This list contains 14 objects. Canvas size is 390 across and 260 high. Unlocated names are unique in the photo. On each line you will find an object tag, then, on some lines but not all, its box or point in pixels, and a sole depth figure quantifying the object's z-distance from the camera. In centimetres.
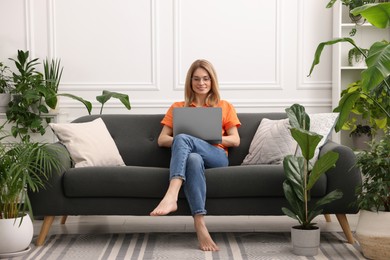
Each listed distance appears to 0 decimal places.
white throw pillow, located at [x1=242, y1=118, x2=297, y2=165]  383
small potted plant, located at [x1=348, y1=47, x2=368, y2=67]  501
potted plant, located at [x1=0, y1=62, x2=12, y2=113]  500
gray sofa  347
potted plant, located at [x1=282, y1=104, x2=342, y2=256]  320
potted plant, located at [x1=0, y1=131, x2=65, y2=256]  318
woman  340
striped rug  324
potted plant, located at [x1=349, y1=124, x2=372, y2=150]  501
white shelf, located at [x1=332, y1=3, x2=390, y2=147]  505
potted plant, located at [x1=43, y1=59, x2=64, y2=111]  479
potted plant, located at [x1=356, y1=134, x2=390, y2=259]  307
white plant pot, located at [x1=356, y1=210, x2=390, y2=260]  306
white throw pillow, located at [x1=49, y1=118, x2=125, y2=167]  379
